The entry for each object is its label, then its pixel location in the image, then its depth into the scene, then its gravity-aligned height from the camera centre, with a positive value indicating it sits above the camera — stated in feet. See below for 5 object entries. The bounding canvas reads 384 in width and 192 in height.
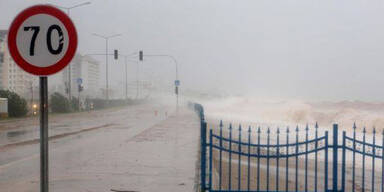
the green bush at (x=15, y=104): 111.55 -5.26
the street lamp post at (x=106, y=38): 180.24 +22.86
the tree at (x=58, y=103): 141.69 -6.20
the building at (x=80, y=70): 622.95 +25.42
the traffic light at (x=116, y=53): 133.46 +11.08
